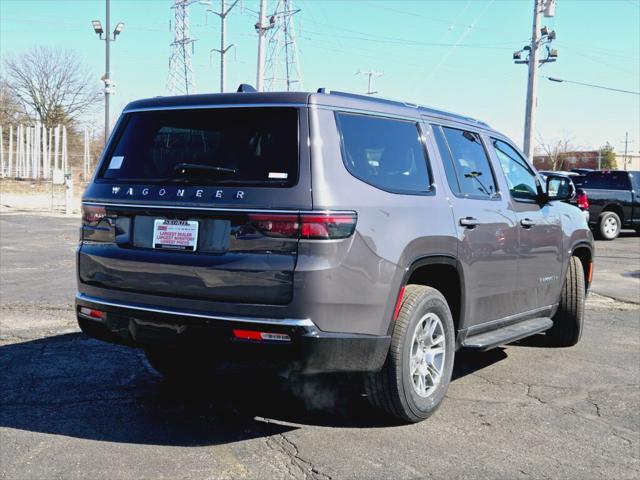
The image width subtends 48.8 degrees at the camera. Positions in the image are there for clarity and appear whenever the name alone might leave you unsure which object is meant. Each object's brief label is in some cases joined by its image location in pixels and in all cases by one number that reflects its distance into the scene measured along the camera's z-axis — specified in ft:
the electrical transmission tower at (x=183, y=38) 164.22
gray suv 11.88
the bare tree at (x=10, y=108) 170.30
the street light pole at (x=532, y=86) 90.53
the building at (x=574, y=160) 256.32
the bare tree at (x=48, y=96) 178.09
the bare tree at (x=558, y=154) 241.96
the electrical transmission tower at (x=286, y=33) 129.62
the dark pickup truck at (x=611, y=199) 63.00
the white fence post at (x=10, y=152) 135.03
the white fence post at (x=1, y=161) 129.80
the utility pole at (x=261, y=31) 100.68
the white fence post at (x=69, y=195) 80.89
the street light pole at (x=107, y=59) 84.23
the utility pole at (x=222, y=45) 111.65
